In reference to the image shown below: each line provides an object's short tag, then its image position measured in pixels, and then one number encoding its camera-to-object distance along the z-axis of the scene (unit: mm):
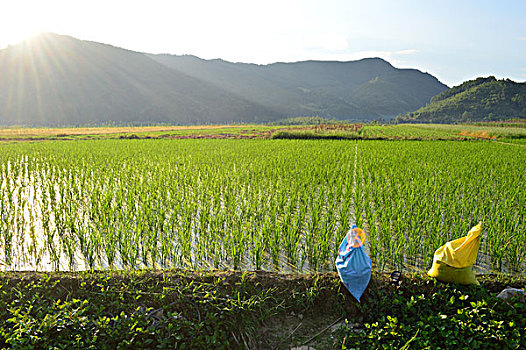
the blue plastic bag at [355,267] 3051
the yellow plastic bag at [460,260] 3100
